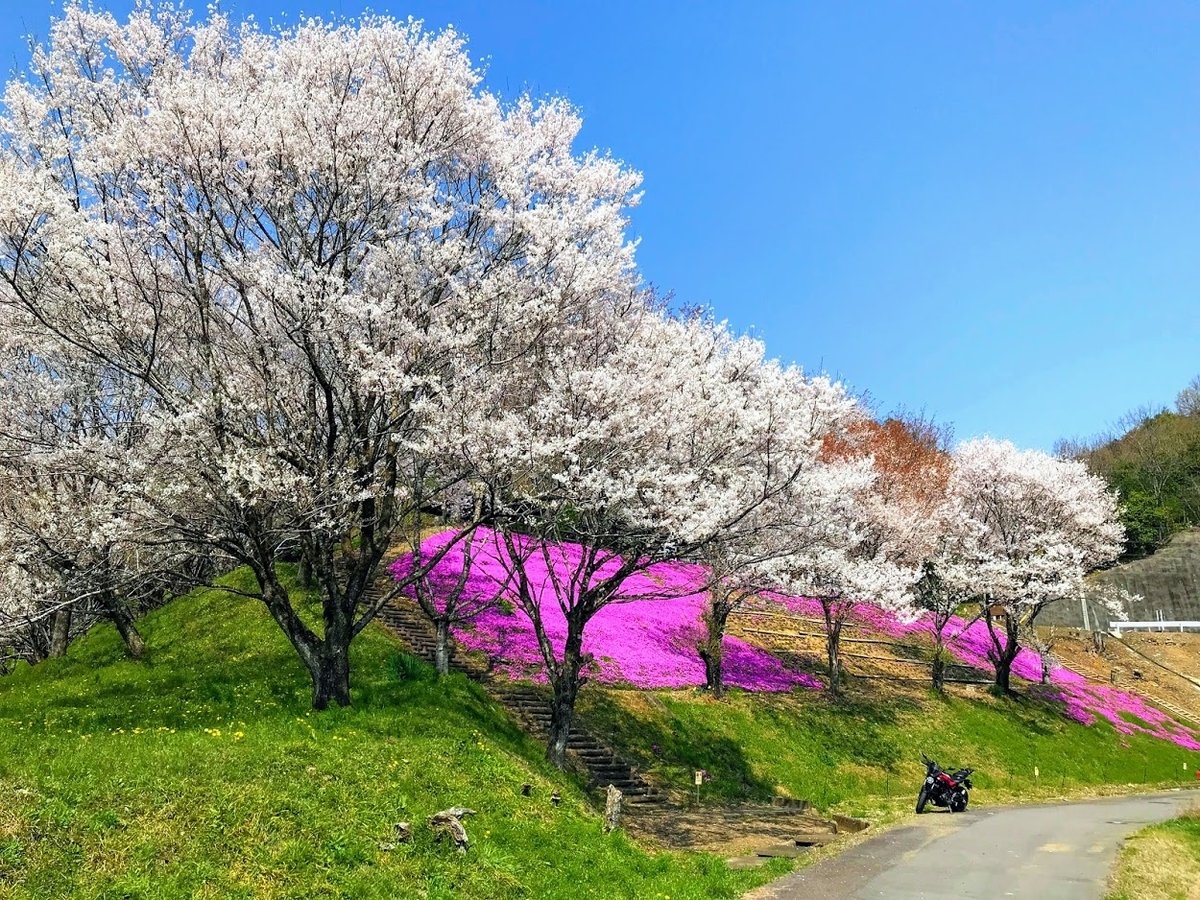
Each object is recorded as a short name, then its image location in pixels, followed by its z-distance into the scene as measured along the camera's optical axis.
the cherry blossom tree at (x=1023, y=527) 38.34
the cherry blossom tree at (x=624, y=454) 17.98
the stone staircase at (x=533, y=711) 20.89
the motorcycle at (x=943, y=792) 21.80
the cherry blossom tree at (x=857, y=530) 21.34
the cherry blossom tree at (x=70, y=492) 16.61
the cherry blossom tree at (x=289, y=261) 15.72
